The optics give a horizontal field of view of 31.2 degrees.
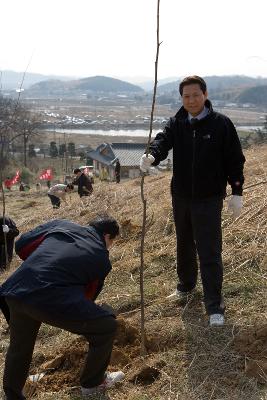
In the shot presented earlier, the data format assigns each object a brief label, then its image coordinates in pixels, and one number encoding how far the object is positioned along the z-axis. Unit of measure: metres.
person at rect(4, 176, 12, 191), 19.14
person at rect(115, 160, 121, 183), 14.43
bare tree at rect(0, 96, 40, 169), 35.58
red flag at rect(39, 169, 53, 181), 19.75
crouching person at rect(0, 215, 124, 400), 2.23
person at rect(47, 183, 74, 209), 10.76
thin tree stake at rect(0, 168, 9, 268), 6.14
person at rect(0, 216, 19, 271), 6.27
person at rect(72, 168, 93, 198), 10.54
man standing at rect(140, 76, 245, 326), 2.93
